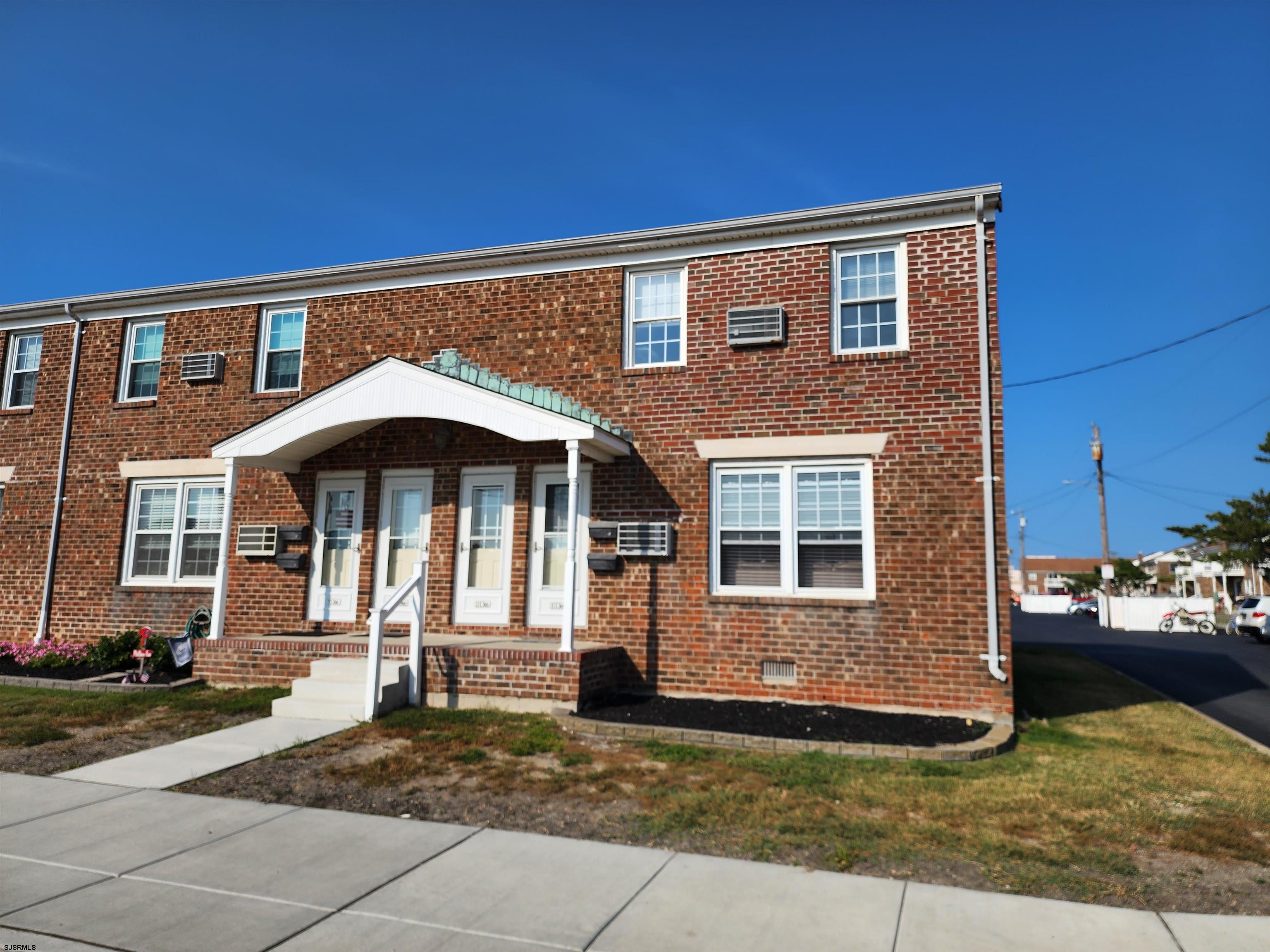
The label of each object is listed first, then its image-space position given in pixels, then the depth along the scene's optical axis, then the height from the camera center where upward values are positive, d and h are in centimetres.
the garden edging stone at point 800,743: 727 -140
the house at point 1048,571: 9550 +313
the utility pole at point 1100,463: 3603 +617
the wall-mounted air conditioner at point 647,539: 1004 +59
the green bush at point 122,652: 1112 -106
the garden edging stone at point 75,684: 1022 -142
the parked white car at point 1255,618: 2705 -56
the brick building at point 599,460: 933 +163
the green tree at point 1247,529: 3275 +293
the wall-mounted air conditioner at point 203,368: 1253 +320
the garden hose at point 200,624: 1188 -69
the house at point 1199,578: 5275 +162
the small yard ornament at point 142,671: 1051 -124
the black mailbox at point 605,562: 1023 +30
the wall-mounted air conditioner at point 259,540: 1178 +54
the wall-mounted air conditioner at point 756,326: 1008 +326
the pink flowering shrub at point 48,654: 1165 -118
